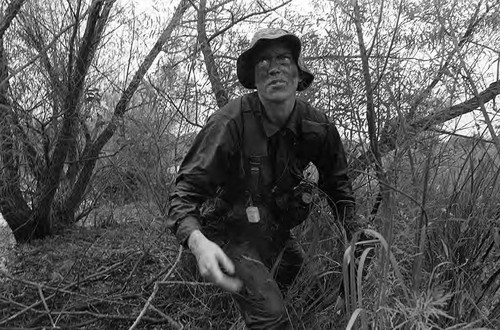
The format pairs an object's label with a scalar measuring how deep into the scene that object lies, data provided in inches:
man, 96.0
